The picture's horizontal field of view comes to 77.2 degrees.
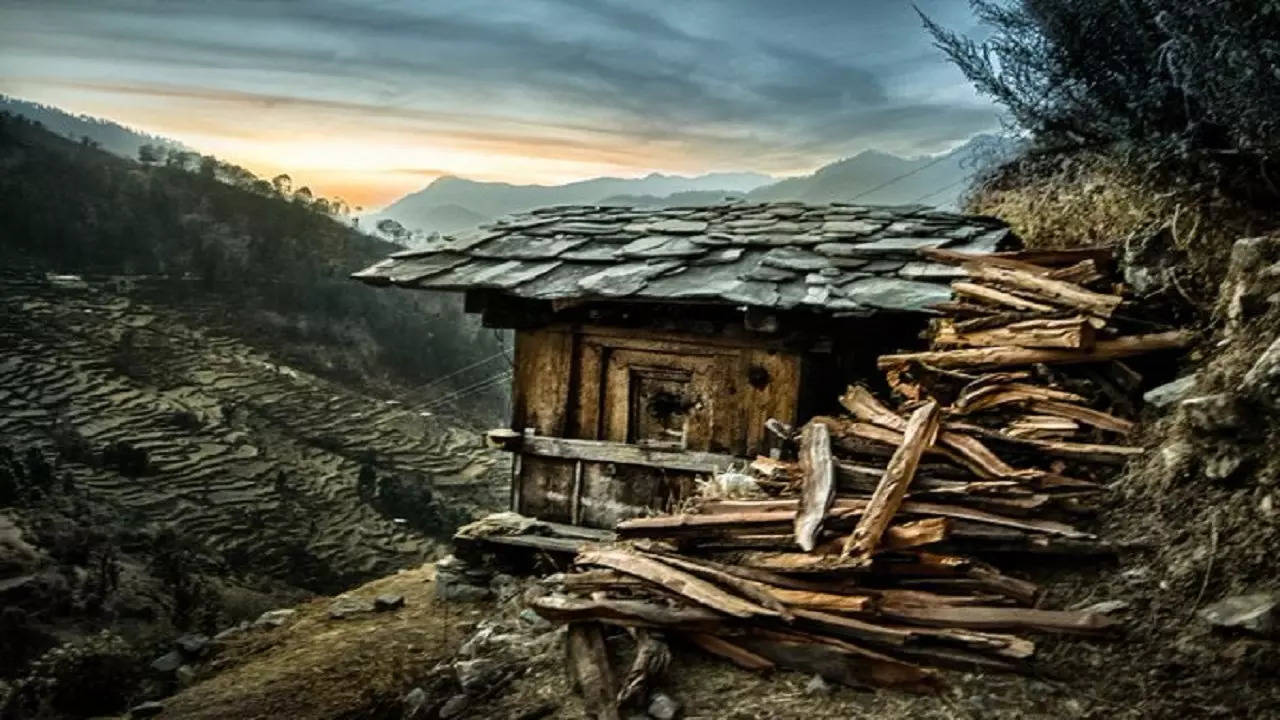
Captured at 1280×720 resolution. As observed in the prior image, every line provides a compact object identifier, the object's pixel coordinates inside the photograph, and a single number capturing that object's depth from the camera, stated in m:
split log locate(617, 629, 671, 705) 3.48
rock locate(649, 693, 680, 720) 3.39
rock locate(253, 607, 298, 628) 9.76
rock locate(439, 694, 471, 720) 4.13
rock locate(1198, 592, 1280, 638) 2.94
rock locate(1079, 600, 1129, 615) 3.37
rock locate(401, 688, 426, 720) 4.66
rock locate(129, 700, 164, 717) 7.11
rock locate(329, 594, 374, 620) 9.41
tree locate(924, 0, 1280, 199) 4.78
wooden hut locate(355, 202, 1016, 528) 6.73
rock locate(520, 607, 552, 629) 5.06
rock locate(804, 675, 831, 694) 3.36
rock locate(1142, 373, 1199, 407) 4.36
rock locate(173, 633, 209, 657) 9.24
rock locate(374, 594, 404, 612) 9.36
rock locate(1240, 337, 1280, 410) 3.56
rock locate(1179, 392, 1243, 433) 3.64
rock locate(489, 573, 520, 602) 8.14
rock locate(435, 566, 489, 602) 8.76
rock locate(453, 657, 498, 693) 4.27
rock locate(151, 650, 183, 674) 8.80
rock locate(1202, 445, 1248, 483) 3.58
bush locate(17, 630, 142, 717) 8.45
